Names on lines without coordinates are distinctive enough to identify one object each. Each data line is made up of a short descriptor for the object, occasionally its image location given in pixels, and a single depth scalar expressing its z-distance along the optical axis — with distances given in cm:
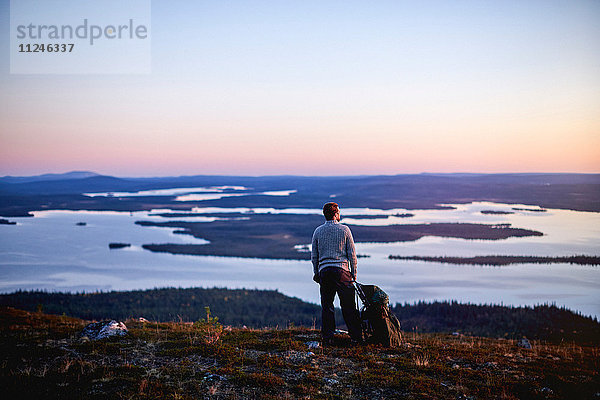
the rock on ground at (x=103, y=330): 969
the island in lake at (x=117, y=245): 8638
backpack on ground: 886
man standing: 854
